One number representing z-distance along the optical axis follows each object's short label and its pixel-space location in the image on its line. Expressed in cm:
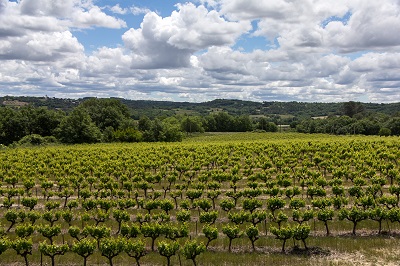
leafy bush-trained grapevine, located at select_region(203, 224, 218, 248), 1955
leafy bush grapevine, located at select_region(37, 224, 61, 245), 2016
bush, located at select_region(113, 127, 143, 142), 9712
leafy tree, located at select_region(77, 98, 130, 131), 10781
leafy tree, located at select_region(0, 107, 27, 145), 9488
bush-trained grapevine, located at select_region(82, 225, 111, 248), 1988
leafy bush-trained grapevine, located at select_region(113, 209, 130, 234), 2253
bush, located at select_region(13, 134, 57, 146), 8275
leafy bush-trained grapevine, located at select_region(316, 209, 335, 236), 2192
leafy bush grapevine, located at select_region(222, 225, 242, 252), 1980
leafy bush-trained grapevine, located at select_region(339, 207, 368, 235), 2203
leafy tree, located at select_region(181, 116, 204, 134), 15588
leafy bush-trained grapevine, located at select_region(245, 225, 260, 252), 1989
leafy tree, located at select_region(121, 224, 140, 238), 2034
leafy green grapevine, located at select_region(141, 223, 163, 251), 1989
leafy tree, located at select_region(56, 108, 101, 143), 8925
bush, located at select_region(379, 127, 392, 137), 11863
